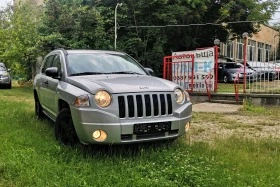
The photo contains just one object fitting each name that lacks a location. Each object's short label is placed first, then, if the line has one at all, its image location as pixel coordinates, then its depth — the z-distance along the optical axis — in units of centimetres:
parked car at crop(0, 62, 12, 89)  1858
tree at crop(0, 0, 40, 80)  1872
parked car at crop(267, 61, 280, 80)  1252
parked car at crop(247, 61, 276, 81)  1240
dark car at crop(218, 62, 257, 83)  2267
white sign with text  1345
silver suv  439
